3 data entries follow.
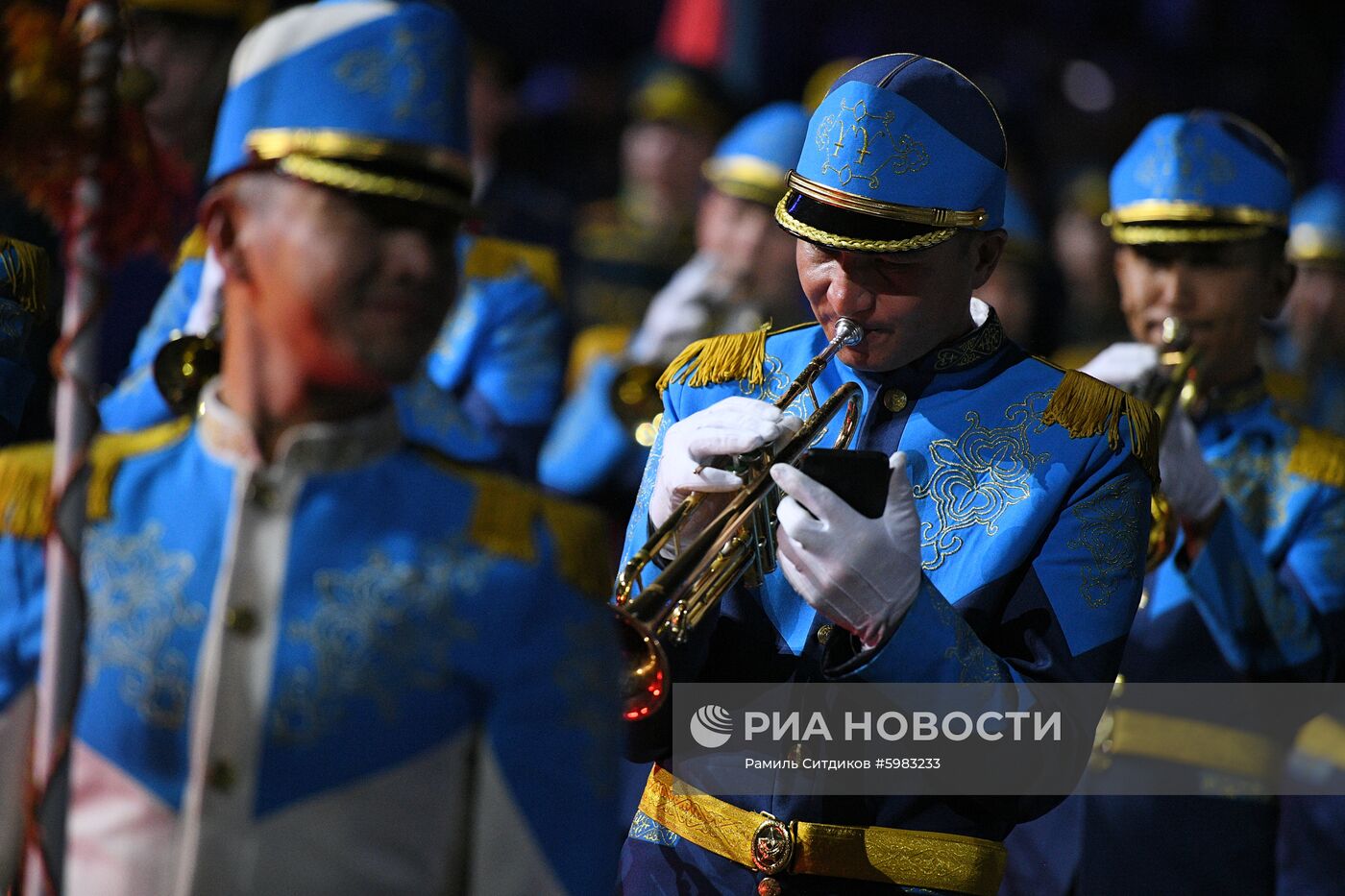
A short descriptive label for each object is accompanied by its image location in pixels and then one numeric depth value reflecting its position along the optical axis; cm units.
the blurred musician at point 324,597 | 462
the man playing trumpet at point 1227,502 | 932
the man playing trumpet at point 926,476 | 641
